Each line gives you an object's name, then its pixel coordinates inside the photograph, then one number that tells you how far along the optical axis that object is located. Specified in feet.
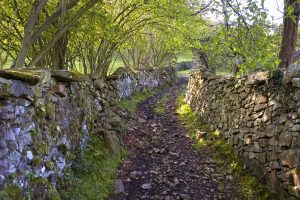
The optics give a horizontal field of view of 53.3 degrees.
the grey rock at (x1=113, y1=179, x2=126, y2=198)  16.70
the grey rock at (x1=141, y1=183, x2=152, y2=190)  17.84
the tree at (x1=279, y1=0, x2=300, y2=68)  22.46
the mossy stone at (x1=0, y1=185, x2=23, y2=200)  10.54
